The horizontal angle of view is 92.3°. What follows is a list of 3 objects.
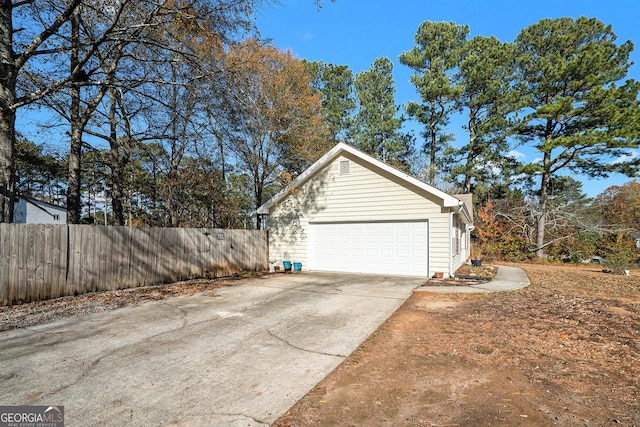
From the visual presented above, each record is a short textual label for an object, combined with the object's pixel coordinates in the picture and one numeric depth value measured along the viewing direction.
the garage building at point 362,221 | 10.02
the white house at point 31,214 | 26.68
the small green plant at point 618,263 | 12.61
